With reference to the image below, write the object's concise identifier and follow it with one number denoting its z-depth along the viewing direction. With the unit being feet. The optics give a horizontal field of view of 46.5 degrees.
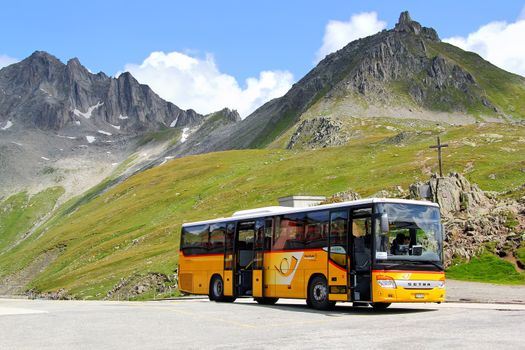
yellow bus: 83.76
